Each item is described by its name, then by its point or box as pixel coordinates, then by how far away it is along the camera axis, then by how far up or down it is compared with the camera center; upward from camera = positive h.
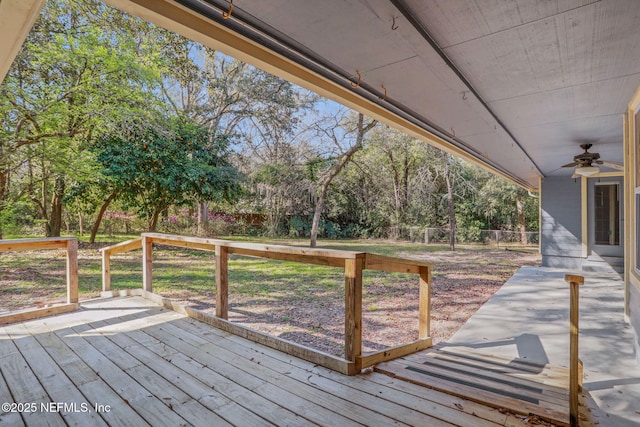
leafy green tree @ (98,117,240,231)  8.84 +1.31
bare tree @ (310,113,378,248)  12.05 +1.99
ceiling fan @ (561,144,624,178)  5.14 +0.79
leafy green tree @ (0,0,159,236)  5.91 +2.27
